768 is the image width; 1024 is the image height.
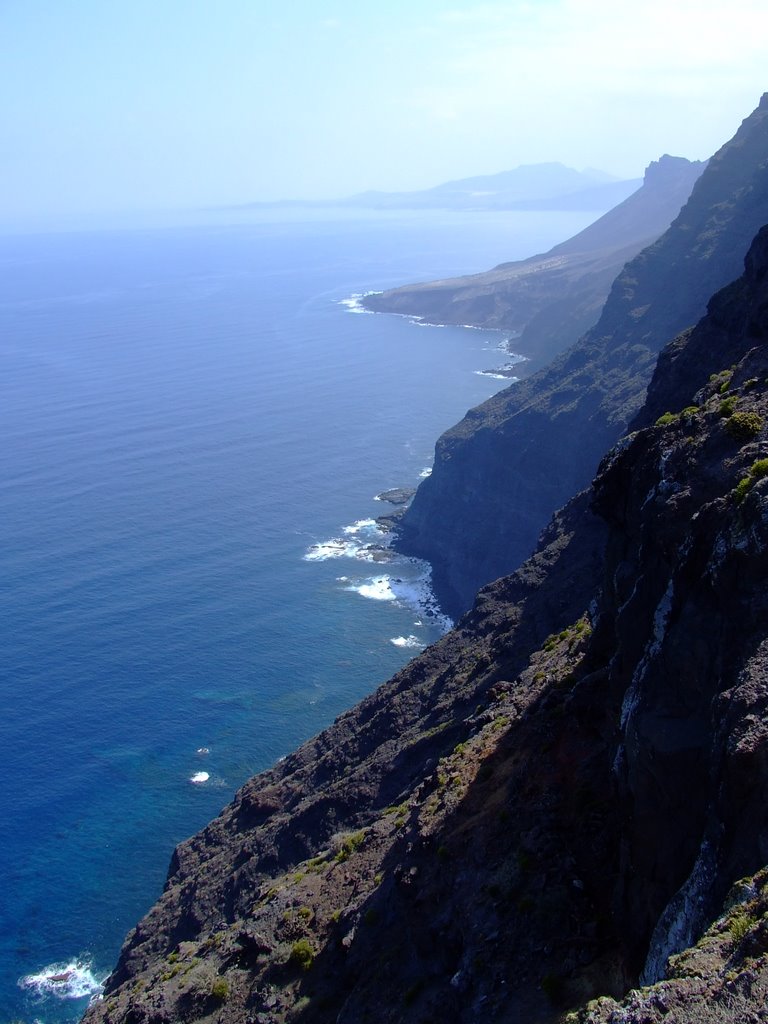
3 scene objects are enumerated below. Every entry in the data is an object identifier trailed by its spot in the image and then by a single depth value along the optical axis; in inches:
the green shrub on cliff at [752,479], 957.2
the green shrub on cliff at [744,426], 1147.3
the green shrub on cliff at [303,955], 1451.8
